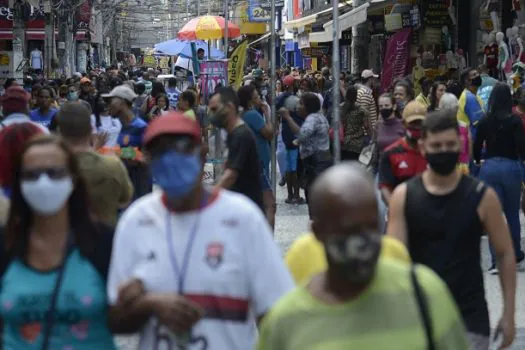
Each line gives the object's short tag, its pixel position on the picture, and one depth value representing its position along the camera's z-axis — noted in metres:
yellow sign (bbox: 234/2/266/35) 66.00
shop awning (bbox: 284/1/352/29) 34.19
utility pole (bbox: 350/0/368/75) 35.25
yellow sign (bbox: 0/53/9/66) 32.97
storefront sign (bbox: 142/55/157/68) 114.58
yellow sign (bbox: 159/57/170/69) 101.76
